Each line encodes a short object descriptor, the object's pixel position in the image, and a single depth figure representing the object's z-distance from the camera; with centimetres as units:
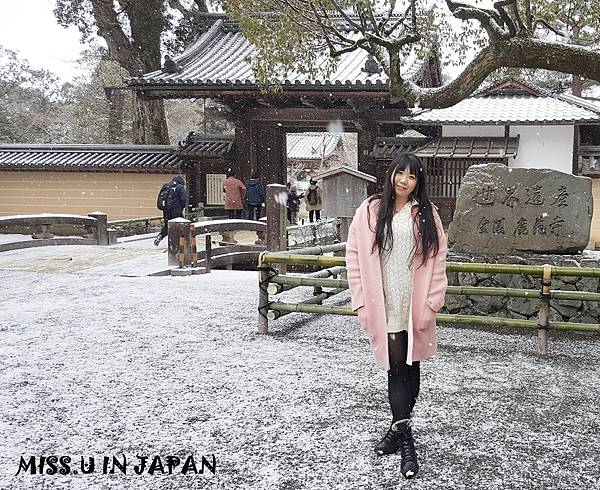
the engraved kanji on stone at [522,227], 628
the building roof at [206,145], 1591
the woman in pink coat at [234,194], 1477
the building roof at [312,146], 3966
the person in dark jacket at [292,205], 1879
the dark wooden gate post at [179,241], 974
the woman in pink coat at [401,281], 300
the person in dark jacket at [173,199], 1197
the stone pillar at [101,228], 1322
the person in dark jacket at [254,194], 1473
